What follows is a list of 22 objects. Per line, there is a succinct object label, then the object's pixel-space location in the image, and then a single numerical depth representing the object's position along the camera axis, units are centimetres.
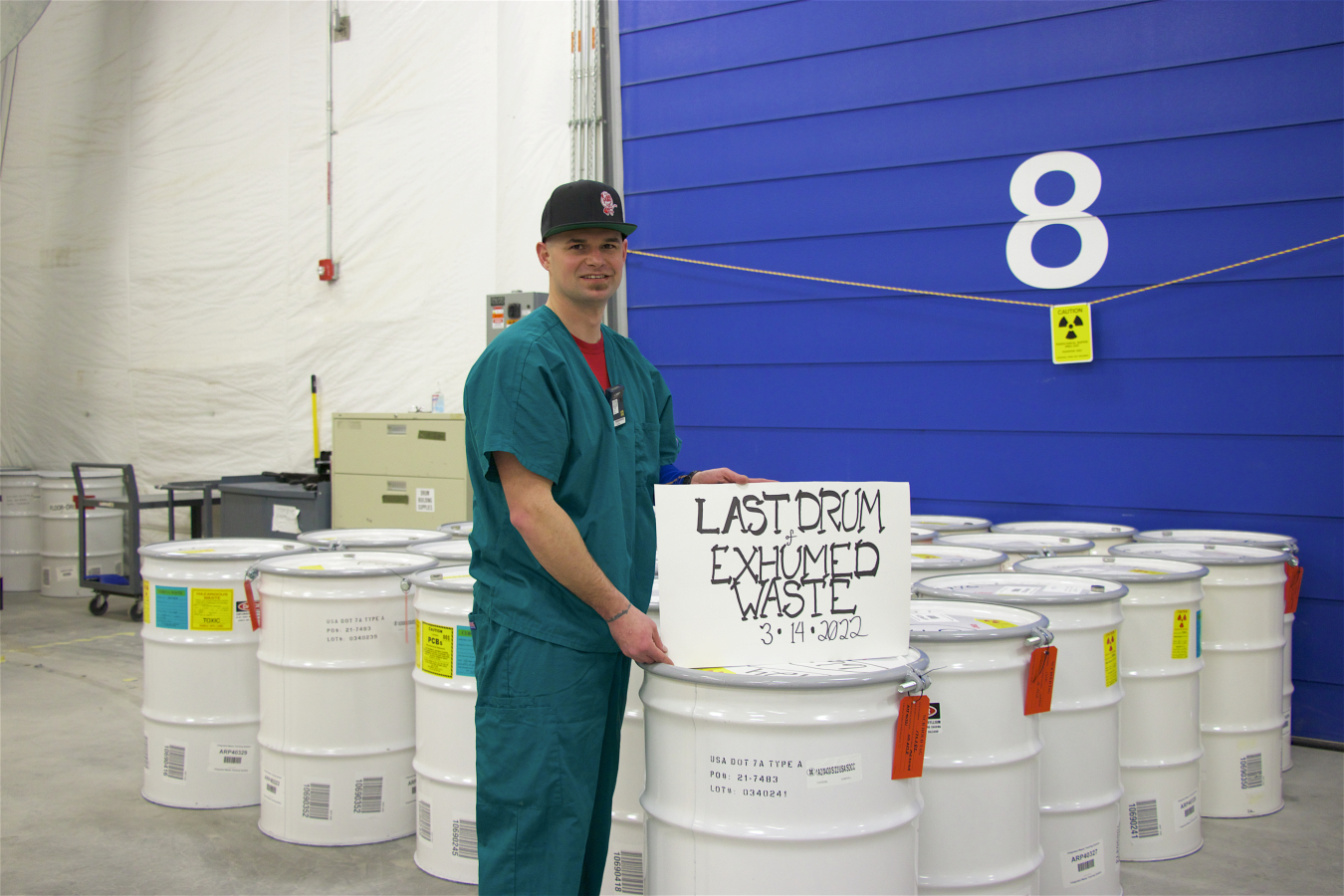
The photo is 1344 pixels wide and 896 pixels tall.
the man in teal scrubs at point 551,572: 157
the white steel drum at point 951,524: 369
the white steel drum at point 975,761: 189
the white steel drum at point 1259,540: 336
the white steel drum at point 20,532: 669
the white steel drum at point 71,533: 636
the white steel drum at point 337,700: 269
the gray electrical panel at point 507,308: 488
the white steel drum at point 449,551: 292
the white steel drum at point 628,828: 221
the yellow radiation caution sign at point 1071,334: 381
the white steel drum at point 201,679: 299
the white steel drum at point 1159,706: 263
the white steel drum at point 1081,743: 222
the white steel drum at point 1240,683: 300
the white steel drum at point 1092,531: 356
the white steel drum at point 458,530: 353
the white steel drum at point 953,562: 270
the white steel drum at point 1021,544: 312
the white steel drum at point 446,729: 245
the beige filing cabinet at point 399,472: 473
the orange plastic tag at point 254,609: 290
